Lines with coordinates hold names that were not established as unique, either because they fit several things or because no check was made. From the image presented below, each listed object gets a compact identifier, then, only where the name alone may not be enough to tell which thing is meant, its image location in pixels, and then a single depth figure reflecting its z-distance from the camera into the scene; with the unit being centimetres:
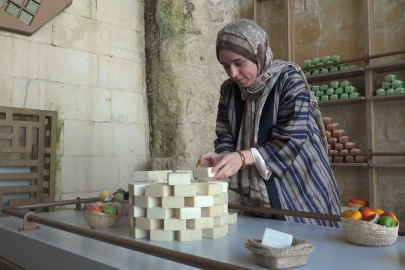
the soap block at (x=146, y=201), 108
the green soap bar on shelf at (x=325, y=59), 390
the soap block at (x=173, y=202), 106
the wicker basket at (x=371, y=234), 100
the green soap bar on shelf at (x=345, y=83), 376
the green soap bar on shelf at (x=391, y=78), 348
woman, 152
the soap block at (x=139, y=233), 112
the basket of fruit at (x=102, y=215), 128
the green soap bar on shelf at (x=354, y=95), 369
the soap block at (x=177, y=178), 107
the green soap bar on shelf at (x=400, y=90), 338
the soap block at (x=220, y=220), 114
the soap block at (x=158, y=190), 106
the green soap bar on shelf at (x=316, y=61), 400
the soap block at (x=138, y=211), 112
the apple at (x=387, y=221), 102
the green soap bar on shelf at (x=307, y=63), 407
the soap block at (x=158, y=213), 106
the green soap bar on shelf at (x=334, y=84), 385
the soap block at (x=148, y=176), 130
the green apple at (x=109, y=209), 132
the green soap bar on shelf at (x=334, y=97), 381
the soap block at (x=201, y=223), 109
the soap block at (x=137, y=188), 113
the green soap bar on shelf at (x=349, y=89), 372
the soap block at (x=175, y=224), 107
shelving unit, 362
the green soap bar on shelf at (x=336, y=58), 386
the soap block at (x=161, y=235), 107
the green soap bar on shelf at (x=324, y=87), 395
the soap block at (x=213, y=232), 111
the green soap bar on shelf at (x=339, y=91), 380
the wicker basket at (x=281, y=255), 80
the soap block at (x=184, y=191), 107
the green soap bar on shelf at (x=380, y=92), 350
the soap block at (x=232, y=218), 138
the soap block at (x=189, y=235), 107
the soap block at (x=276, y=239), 87
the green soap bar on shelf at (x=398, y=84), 342
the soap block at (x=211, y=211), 110
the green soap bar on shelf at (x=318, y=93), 396
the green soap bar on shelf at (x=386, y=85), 351
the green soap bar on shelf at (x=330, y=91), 387
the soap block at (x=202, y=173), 130
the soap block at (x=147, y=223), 108
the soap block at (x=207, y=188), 110
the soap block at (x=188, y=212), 107
